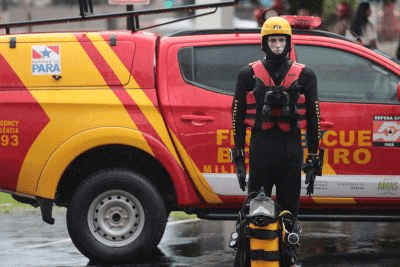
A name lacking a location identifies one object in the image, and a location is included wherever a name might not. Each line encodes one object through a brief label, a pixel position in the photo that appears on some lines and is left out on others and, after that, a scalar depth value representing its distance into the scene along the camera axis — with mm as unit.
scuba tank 10336
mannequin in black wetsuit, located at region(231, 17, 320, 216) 11170
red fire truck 13262
